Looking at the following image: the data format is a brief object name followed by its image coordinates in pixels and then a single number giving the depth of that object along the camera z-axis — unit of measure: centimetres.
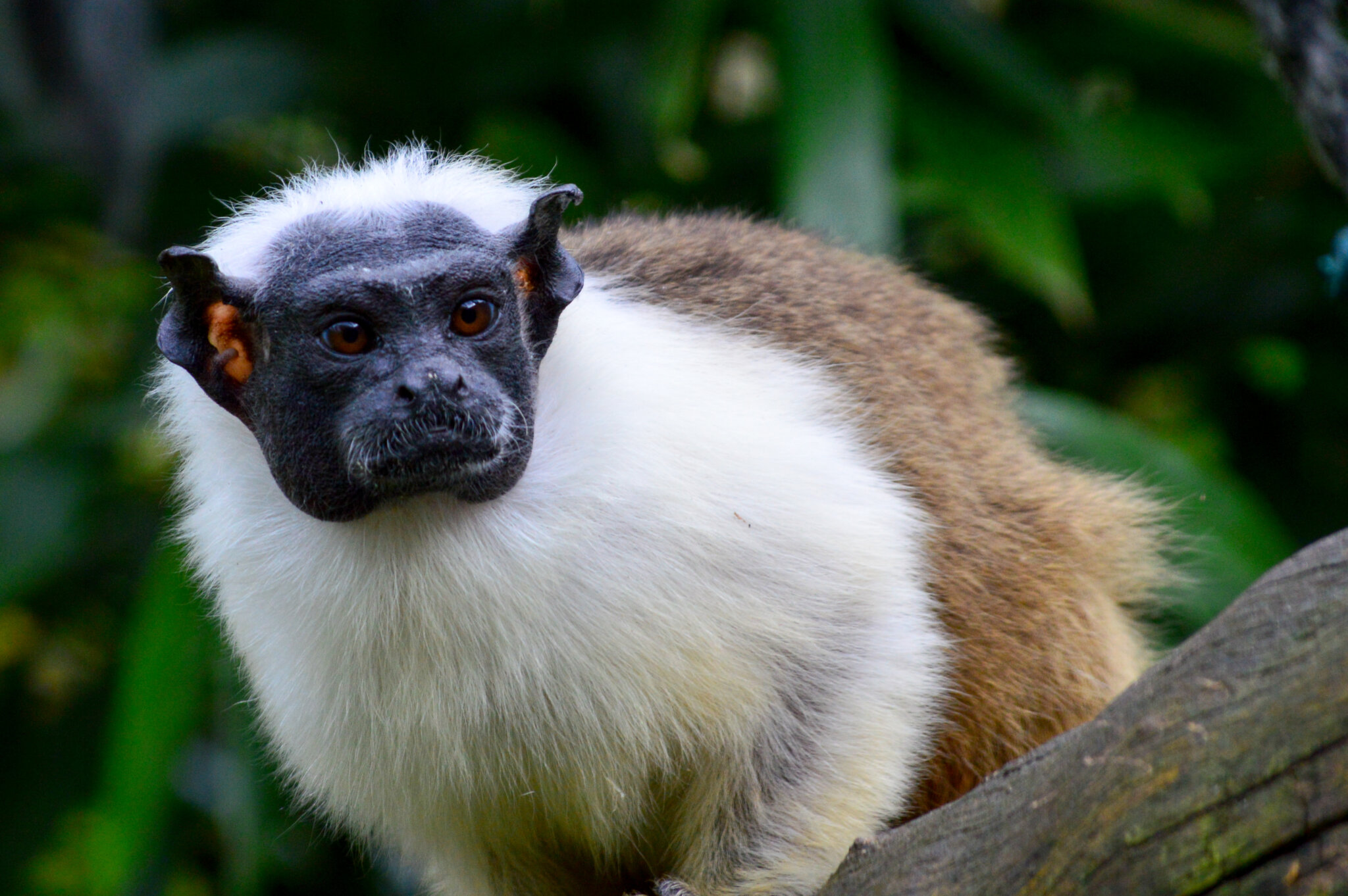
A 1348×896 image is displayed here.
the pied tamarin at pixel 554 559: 420
